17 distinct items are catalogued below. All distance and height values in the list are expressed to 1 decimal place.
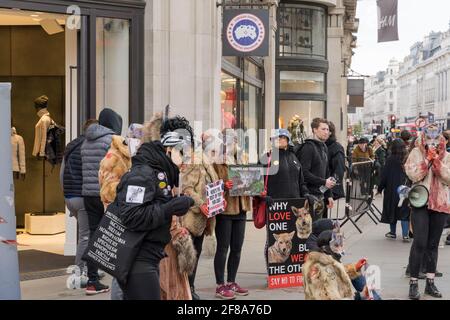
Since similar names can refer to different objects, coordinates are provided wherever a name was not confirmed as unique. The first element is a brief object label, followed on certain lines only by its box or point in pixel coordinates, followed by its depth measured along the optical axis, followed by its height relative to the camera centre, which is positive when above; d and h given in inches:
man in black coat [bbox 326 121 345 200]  498.9 -7.5
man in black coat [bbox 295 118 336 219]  401.4 -7.6
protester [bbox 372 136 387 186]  906.1 -10.2
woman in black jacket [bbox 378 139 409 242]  553.9 -26.1
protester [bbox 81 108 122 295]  339.0 -9.3
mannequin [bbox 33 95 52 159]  489.7 +12.6
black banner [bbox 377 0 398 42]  930.7 +148.3
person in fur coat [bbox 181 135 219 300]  317.1 -16.8
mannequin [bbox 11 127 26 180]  484.4 -4.7
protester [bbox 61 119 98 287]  355.7 -17.5
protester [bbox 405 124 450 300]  340.2 -22.6
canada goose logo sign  538.9 +78.3
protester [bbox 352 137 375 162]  866.8 -5.4
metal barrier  623.2 -38.7
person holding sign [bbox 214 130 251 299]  338.3 -35.6
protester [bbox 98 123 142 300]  311.3 -7.4
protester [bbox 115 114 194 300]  214.2 -17.2
